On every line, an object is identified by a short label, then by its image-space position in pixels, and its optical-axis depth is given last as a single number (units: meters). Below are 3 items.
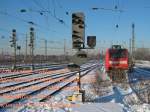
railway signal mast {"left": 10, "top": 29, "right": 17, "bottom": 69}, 51.80
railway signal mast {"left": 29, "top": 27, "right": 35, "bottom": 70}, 57.56
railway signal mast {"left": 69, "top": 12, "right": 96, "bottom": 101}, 15.02
